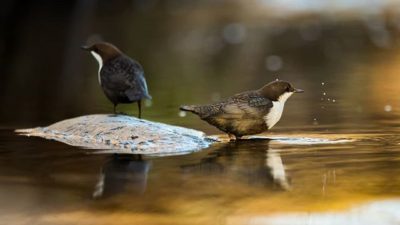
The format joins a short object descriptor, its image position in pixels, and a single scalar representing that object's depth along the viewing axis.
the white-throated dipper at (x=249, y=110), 17.91
